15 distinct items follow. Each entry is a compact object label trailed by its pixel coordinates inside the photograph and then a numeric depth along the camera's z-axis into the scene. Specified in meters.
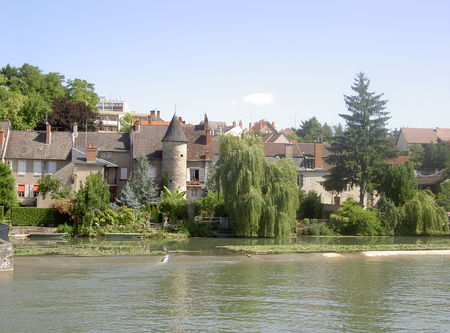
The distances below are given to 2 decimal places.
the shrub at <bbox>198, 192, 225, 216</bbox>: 53.31
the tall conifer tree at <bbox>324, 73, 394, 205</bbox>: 60.19
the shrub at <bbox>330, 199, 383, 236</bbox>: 55.16
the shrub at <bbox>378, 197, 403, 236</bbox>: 55.31
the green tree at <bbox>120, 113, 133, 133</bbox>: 103.16
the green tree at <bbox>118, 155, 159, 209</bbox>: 54.72
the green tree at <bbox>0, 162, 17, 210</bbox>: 53.09
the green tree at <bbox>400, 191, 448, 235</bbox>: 54.62
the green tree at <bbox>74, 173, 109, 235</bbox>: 50.16
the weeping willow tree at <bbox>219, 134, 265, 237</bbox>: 48.91
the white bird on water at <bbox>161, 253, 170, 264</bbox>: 36.78
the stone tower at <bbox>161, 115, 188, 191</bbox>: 59.38
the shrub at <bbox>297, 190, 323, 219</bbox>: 58.72
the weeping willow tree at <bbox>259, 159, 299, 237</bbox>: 49.16
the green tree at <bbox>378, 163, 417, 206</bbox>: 56.91
